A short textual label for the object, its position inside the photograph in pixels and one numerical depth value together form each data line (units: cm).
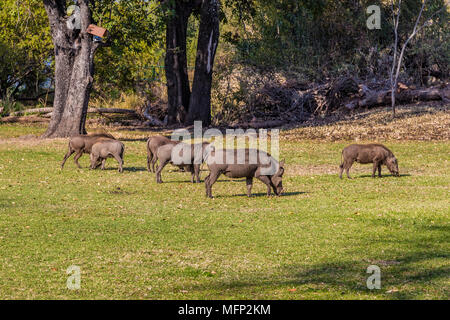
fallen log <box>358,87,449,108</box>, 3366
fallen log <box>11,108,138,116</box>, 3975
